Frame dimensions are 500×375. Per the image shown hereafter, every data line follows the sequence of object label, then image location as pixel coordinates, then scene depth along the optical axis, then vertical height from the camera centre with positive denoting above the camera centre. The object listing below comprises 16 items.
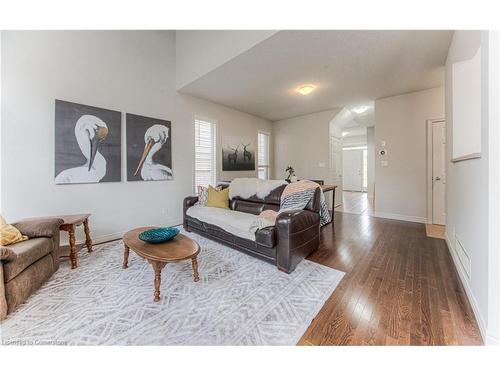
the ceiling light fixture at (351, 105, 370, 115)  5.21 +2.09
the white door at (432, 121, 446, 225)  3.87 +0.27
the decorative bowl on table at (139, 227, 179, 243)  1.91 -0.47
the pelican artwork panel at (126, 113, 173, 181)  3.37 +0.68
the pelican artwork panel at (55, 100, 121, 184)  2.69 +0.62
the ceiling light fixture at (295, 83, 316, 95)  3.68 +1.81
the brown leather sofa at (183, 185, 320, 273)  2.09 -0.58
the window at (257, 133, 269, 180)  6.14 +0.98
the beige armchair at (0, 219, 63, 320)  1.49 -0.63
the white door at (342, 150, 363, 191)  9.63 +0.82
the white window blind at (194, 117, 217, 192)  4.41 +0.80
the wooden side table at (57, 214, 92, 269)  2.23 -0.44
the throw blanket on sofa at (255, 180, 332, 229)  2.60 -0.15
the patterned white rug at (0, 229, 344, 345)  1.31 -0.94
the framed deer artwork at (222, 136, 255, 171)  4.98 +0.86
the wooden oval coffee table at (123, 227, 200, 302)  1.66 -0.56
